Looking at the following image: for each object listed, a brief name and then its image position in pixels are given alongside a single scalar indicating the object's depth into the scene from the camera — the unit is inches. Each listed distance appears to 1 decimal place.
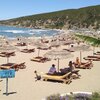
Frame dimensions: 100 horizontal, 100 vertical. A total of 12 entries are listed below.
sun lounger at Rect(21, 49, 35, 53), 571.1
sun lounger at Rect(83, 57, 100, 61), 450.7
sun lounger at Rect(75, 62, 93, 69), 368.6
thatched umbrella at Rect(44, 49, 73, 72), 311.8
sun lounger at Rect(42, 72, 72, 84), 279.1
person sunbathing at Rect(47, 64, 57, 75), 302.4
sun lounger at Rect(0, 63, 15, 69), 350.3
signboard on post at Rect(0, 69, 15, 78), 221.1
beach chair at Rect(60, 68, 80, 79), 301.5
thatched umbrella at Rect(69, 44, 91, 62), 403.6
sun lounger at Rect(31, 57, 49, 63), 434.1
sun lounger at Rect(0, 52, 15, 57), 488.2
